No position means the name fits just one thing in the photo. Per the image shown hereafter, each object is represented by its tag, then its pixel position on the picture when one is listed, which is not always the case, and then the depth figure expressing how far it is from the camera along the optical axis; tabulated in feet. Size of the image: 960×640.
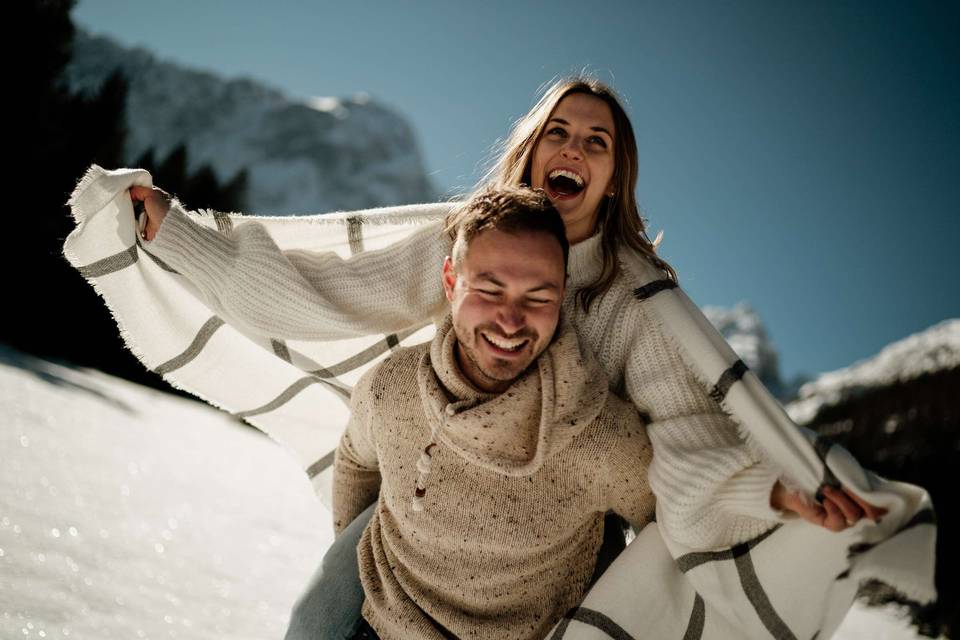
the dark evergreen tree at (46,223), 30.99
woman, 4.18
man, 4.36
